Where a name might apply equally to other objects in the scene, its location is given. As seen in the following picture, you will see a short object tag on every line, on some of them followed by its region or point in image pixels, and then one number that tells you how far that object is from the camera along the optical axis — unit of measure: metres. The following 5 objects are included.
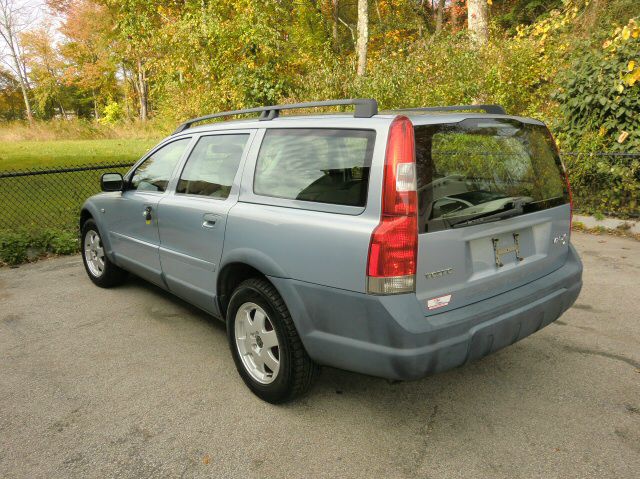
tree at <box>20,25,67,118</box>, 48.47
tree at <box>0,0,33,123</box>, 41.50
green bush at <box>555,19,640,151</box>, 7.14
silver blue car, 2.35
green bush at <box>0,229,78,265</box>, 6.57
